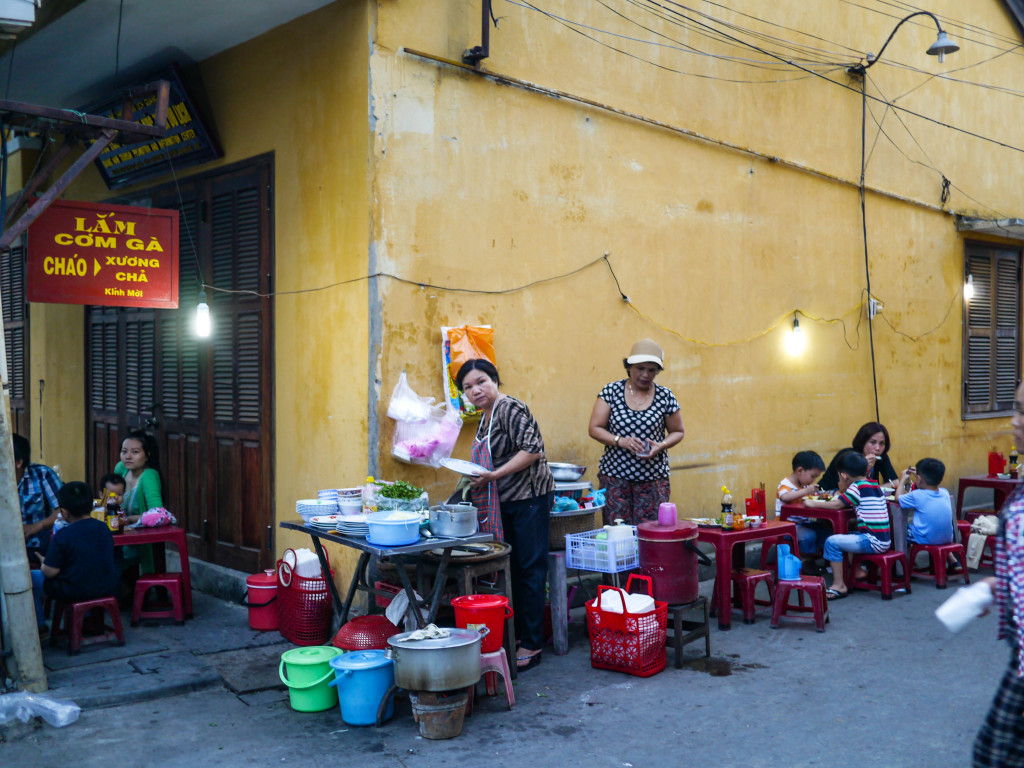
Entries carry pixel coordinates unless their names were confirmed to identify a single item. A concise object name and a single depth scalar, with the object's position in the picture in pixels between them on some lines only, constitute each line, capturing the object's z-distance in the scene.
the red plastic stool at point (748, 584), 6.76
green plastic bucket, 4.98
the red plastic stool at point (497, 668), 5.00
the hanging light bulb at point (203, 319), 7.21
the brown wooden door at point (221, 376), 7.24
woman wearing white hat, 6.67
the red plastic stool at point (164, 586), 6.67
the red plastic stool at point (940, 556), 7.84
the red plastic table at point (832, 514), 7.43
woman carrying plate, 5.66
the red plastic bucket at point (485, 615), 5.08
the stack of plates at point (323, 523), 5.55
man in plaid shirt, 6.27
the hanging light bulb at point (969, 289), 11.89
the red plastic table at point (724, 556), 6.57
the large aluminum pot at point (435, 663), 4.52
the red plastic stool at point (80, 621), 5.91
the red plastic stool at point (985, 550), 8.98
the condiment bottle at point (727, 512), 6.70
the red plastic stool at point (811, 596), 6.53
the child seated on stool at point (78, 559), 5.86
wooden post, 4.96
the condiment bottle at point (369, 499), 5.43
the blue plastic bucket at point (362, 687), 4.80
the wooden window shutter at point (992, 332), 12.09
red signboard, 5.91
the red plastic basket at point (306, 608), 6.16
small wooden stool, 5.75
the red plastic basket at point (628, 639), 5.52
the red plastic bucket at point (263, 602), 6.48
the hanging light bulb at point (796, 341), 9.37
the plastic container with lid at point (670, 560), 5.77
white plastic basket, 5.88
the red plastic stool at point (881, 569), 7.39
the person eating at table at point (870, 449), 8.14
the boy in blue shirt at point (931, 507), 7.81
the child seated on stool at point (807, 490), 7.70
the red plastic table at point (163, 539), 6.59
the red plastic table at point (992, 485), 9.58
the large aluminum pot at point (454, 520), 5.13
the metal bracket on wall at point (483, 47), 6.49
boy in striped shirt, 7.29
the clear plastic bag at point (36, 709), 4.73
